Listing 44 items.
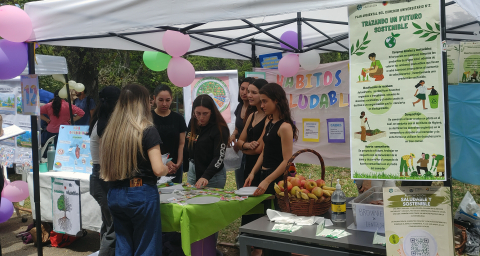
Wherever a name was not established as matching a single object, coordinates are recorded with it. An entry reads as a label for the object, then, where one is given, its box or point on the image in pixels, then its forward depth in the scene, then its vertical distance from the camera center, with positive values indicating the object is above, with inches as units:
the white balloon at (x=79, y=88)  222.2 +24.9
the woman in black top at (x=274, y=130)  102.6 -1.7
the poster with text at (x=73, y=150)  146.4 -8.6
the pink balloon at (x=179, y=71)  145.1 +22.2
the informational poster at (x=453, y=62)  129.0 +20.3
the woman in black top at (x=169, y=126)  132.0 +0.2
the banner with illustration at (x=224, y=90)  222.7 +21.9
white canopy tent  85.7 +34.5
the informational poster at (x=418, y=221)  58.7 -16.4
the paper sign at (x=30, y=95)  124.8 +11.9
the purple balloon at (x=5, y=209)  138.9 -30.1
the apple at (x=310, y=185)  84.3 -14.3
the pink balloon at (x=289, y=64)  196.5 +32.0
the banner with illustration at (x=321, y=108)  215.2 +8.9
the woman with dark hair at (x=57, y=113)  214.2 +9.8
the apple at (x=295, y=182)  85.3 -13.6
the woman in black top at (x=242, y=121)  150.6 +1.6
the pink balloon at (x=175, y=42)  136.2 +31.7
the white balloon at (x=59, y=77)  202.7 +29.0
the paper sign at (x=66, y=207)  138.0 -29.7
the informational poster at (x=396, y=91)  59.1 +5.0
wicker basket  80.6 -18.4
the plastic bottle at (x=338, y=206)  75.7 -17.3
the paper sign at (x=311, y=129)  225.3 -3.7
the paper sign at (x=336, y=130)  215.5 -4.5
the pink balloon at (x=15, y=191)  145.8 -24.3
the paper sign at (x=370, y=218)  69.0 -18.4
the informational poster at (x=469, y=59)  128.3 +21.2
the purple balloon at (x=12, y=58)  114.1 +23.0
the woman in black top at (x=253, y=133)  118.9 -3.0
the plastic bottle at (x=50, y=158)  152.9 -11.8
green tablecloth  87.5 -22.9
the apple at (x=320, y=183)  86.0 -14.1
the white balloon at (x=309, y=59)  195.5 +34.3
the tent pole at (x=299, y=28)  168.6 +44.2
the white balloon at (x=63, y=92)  209.2 +21.0
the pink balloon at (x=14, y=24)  109.1 +32.3
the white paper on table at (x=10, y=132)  131.5 -0.6
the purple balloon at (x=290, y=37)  196.1 +46.4
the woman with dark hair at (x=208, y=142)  114.7 -5.3
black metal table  64.4 -22.0
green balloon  171.2 +31.6
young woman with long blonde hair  83.6 -10.1
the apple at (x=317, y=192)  81.5 -15.3
